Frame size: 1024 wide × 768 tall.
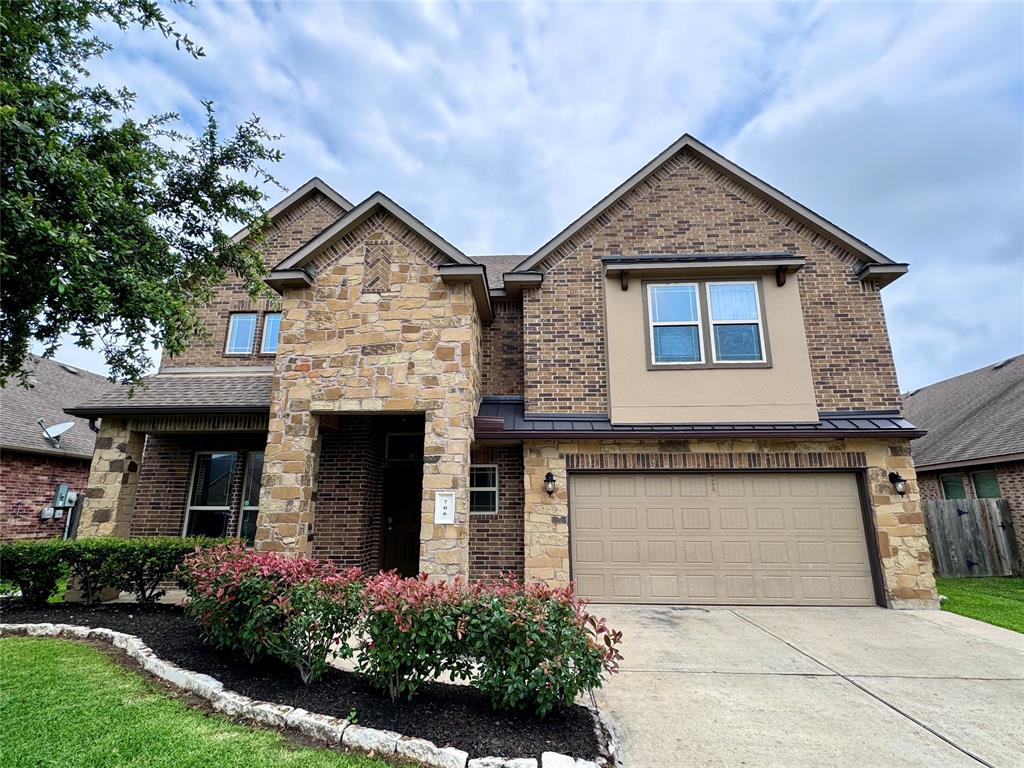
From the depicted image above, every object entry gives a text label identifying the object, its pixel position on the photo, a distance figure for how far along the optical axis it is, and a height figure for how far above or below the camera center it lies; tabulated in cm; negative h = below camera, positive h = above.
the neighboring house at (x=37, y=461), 1241 +128
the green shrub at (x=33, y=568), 666 -84
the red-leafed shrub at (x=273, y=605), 420 -88
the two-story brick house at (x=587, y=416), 767 +160
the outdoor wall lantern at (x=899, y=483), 791 +47
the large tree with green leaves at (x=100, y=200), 477 +363
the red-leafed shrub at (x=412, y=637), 373 -98
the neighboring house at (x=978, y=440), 1187 +203
